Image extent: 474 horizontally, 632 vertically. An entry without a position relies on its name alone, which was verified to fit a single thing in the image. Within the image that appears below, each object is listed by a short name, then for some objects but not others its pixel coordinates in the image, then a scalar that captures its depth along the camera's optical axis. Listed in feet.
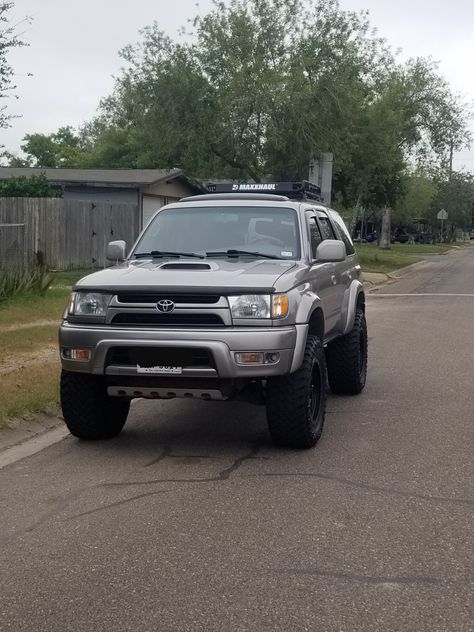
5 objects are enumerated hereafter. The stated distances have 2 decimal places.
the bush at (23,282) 49.24
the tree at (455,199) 241.96
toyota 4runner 20.24
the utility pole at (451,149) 138.41
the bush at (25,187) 85.61
